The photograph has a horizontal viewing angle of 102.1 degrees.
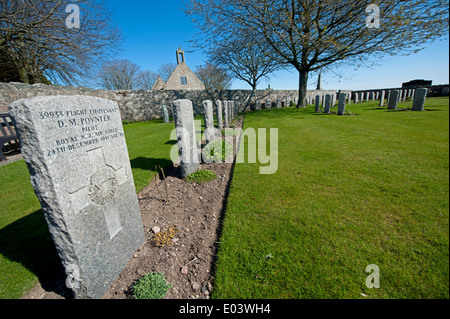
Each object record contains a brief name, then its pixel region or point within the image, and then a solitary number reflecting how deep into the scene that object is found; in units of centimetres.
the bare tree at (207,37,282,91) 1566
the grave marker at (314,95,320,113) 1316
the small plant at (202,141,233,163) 557
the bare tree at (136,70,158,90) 3820
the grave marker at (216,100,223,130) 883
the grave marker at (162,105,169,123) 1405
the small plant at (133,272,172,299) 182
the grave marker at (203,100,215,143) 642
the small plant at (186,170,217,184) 435
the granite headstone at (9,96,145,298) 150
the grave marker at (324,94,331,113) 1219
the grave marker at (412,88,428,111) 780
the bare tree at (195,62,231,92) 3425
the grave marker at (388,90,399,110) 1013
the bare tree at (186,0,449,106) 947
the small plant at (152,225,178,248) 257
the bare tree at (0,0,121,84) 858
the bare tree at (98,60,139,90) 3073
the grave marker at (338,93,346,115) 1095
